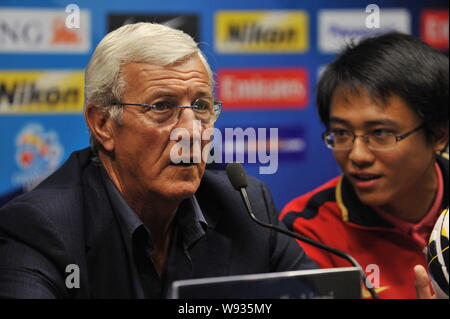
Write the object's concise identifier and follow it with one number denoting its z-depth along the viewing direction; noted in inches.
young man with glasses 205.8
